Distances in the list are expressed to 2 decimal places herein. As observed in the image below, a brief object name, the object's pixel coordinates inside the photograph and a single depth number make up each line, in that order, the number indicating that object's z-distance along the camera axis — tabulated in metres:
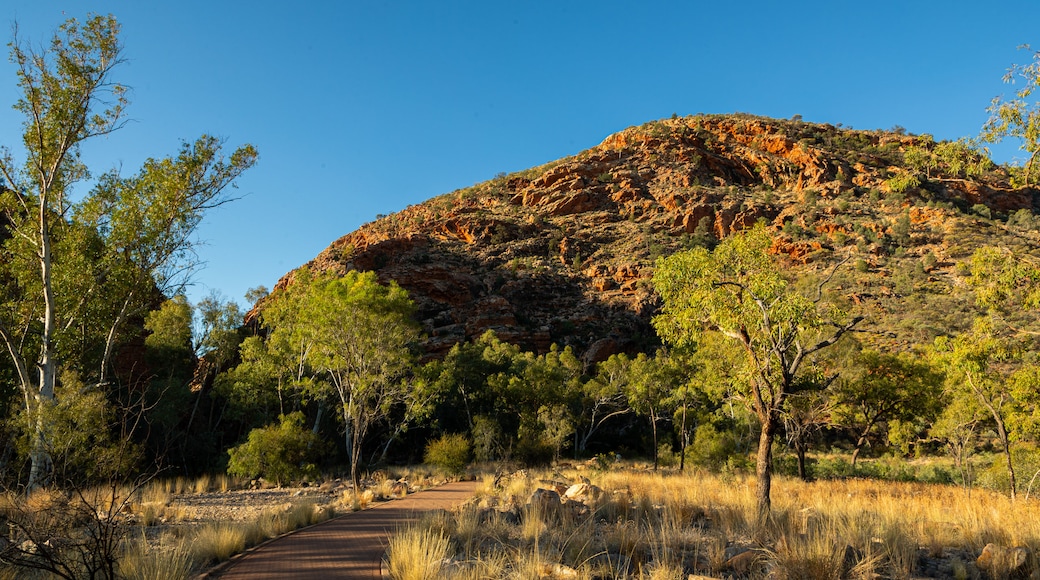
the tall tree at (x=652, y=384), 30.56
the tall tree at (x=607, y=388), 35.70
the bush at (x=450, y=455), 23.28
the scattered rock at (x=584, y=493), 11.36
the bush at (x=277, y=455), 21.70
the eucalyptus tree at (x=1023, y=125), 7.95
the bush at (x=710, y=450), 26.08
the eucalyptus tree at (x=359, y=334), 17.19
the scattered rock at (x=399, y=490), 17.19
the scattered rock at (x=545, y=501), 8.98
